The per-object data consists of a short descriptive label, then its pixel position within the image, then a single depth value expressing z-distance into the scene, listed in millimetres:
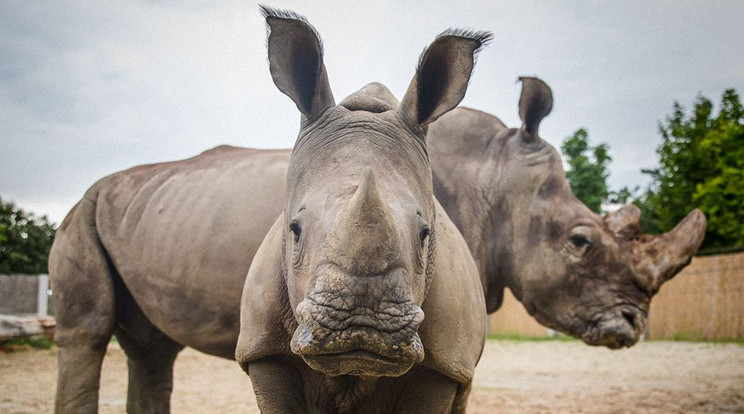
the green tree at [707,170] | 23078
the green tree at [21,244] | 38062
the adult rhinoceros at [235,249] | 4996
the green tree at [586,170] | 34500
